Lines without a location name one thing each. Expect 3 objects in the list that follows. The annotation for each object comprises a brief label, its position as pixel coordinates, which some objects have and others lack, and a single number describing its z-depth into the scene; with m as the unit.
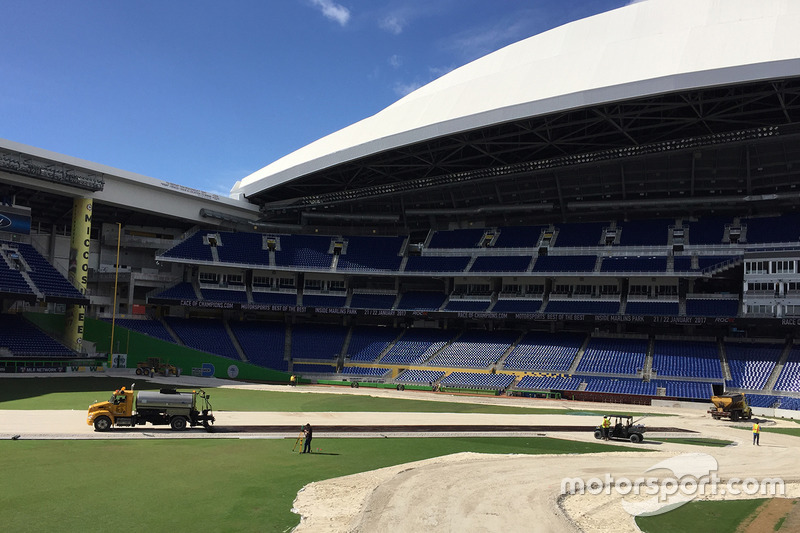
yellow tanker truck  26.58
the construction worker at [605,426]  31.13
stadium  53.56
